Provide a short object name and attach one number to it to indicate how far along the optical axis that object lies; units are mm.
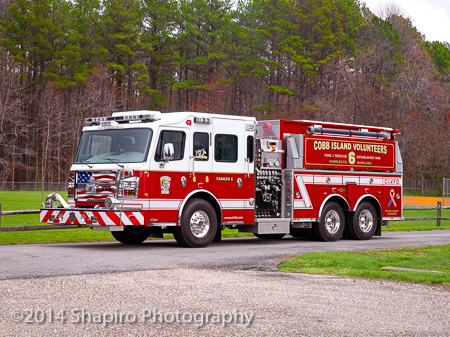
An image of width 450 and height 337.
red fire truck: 15383
